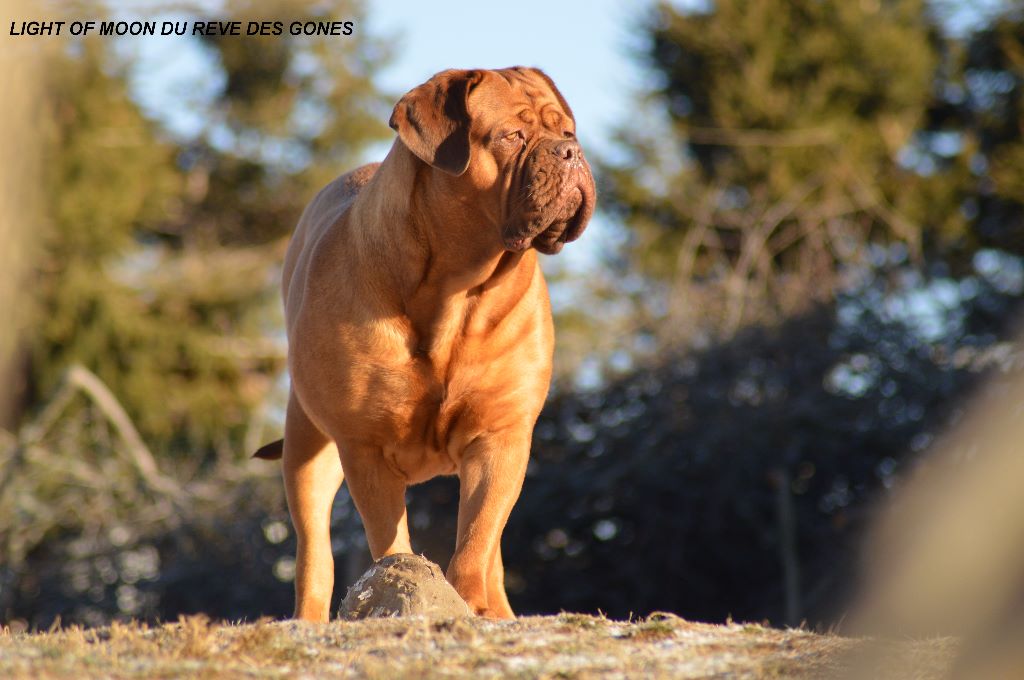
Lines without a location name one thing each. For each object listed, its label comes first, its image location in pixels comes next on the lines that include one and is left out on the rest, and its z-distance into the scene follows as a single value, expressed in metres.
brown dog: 9.42
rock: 8.09
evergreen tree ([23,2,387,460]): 36.94
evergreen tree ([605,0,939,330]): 37.28
